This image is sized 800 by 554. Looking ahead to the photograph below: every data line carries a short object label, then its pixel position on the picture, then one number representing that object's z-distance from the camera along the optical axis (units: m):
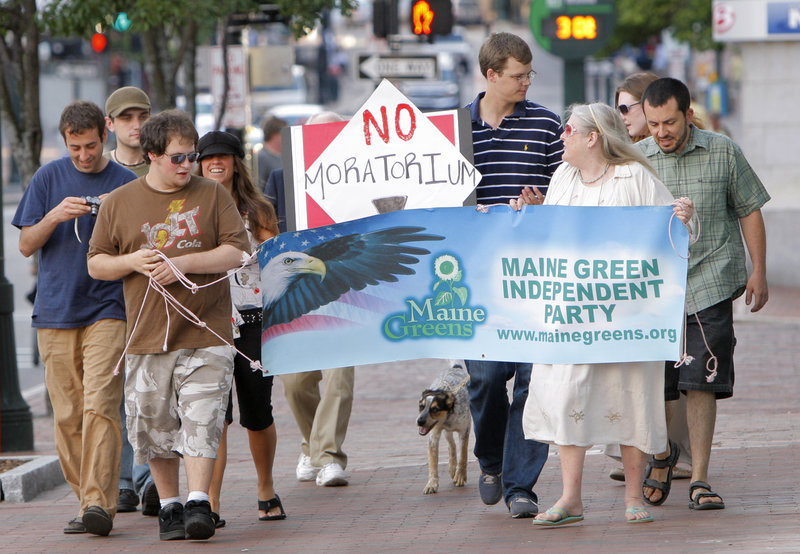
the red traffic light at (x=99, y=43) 39.12
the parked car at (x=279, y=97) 91.75
